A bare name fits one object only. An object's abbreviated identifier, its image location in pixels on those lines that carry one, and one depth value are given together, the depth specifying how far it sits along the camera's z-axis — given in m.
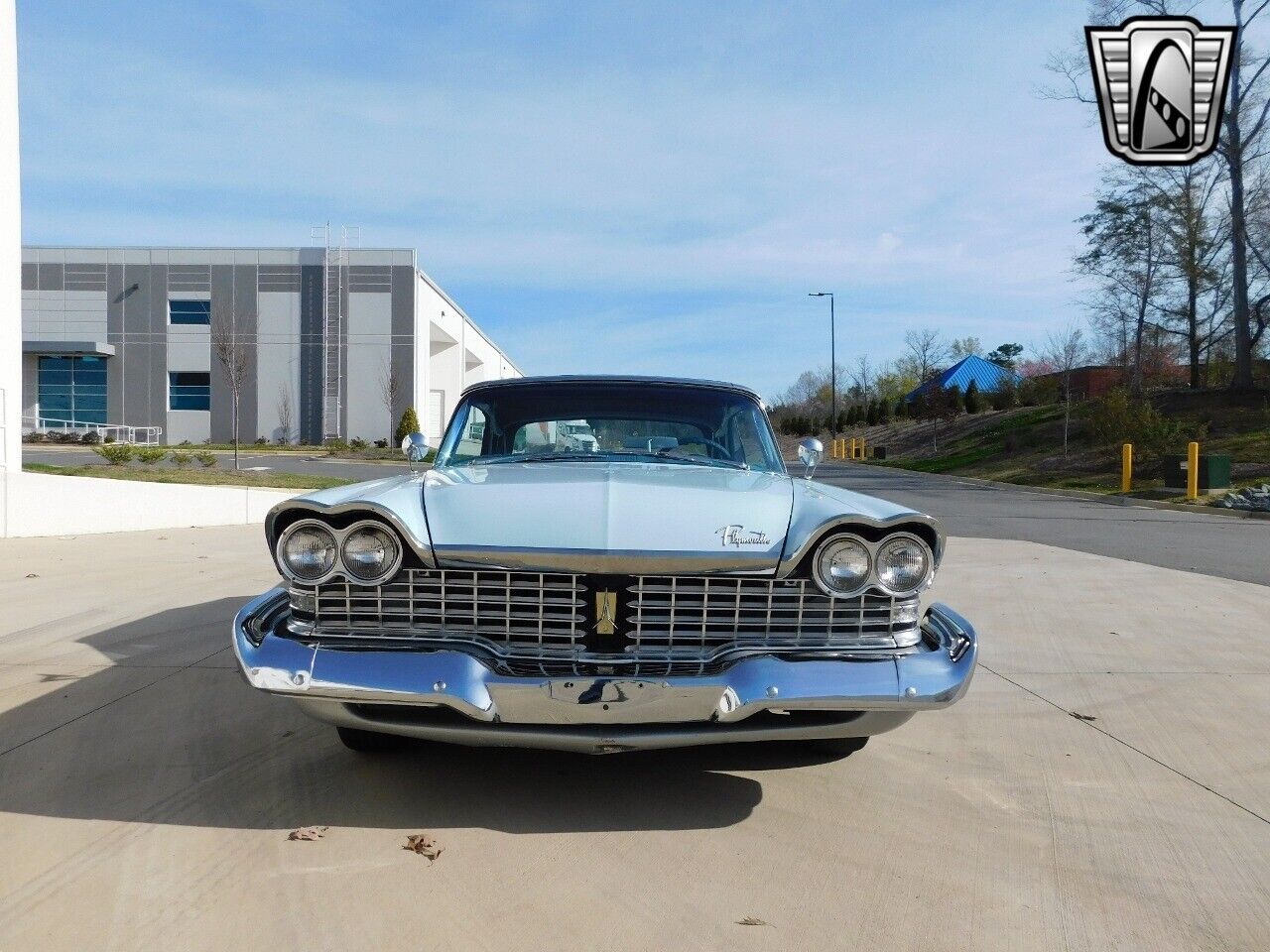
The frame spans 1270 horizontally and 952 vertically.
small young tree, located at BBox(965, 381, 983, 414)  46.97
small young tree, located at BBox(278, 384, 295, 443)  40.34
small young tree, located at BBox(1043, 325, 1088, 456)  35.34
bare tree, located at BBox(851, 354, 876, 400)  68.38
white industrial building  39.78
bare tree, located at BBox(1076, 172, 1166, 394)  30.39
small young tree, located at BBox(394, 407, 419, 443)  36.38
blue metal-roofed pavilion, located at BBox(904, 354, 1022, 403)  63.76
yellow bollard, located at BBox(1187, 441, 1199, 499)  18.53
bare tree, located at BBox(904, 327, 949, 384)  60.25
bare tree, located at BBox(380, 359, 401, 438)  39.28
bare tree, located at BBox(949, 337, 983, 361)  69.38
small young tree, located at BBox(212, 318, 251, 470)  29.30
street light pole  45.61
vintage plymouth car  2.48
